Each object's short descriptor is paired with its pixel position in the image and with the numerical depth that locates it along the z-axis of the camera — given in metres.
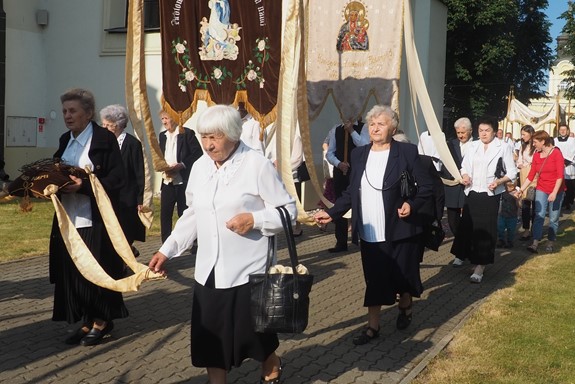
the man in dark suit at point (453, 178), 9.01
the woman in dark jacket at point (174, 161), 8.88
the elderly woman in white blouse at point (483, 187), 8.06
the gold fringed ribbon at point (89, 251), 4.52
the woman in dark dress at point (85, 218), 5.13
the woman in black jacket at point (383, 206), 5.58
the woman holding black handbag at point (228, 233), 3.78
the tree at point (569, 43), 28.61
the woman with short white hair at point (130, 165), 5.88
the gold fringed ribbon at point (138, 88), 7.70
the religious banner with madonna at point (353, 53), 10.71
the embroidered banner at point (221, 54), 8.19
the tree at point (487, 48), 30.59
